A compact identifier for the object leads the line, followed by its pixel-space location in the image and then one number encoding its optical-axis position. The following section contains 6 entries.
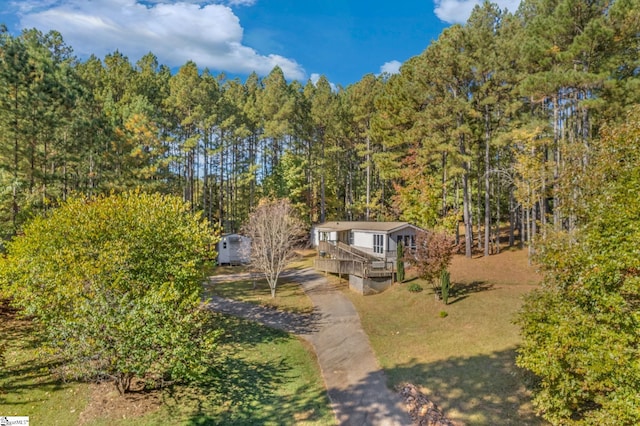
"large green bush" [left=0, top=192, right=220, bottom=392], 8.31
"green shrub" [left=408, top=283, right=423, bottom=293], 19.70
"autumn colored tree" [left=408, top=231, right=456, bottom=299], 17.50
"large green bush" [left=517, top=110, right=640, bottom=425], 6.24
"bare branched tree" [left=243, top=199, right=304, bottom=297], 20.11
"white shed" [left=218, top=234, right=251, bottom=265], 30.63
